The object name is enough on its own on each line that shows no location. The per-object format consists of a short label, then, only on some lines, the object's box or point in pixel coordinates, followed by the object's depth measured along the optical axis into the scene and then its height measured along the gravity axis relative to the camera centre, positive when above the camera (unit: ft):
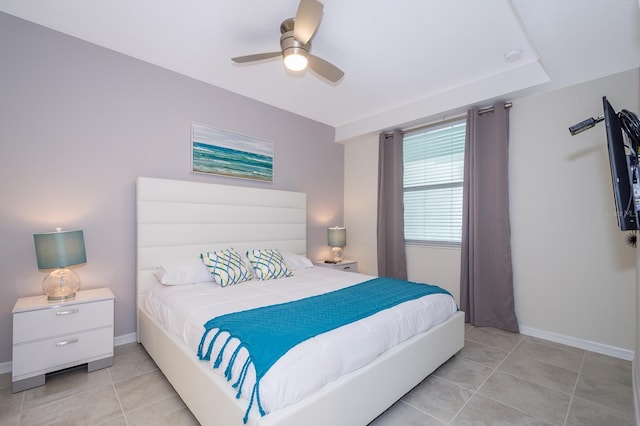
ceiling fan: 5.87 +4.04
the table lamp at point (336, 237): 13.91 -1.15
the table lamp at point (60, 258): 6.86 -1.02
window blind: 11.78 +1.28
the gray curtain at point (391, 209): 13.15 +0.18
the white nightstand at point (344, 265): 13.33 -2.44
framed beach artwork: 10.46 +2.38
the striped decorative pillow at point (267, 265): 9.58 -1.73
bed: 4.58 -2.75
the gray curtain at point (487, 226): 10.12 -0.53
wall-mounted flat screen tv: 5.51 +0.72
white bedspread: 4.21 -2.25
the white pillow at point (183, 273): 8.41 -1.73
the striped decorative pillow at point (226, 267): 8.64 -1.63
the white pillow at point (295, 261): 11.26 -1.88
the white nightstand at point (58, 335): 6.48 -2.86
